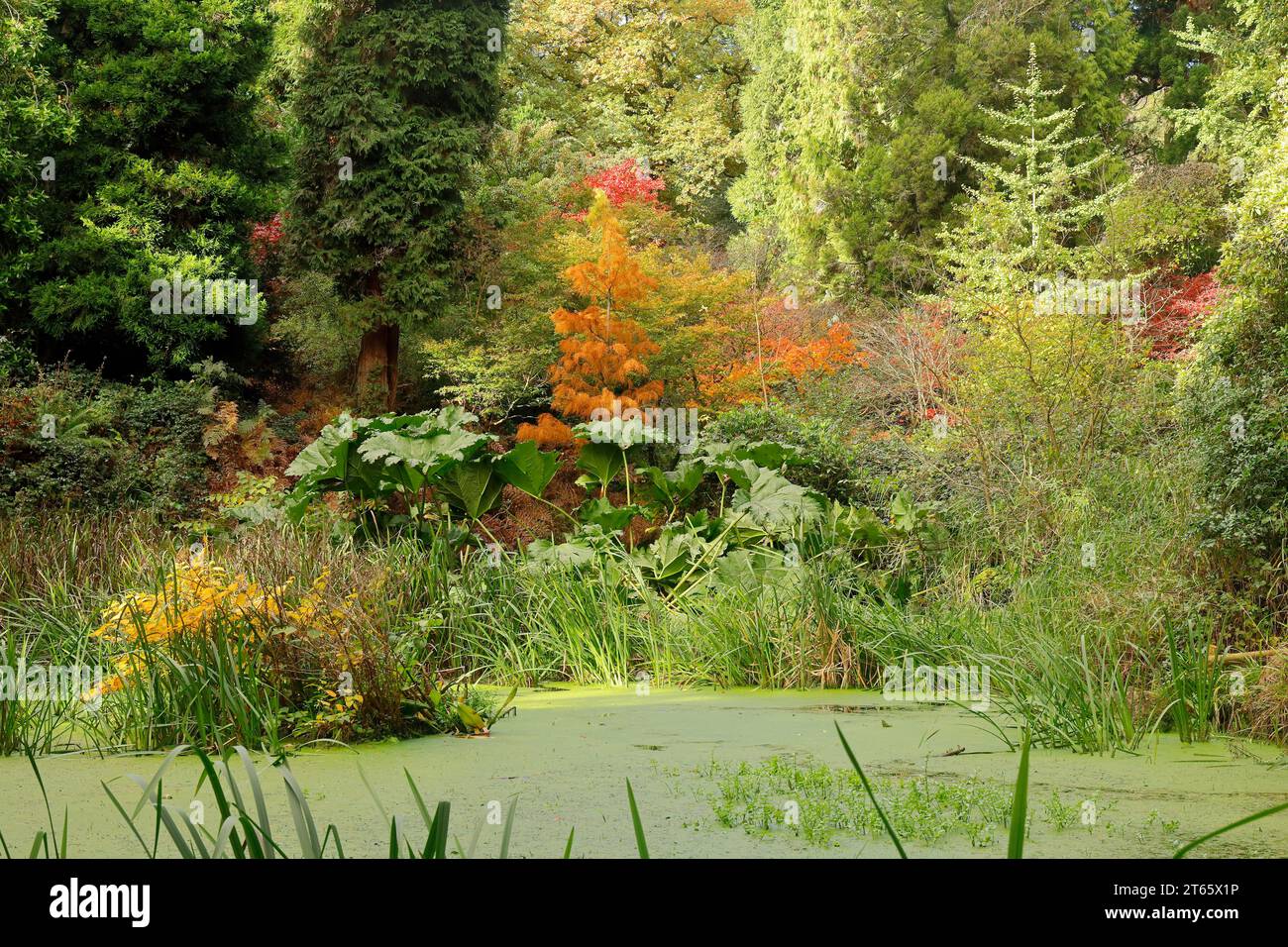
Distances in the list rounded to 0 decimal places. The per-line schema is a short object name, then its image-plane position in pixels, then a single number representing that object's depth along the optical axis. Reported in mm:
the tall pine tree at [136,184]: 13258
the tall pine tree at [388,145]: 14133
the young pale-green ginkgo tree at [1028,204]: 14188
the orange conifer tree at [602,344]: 11781
